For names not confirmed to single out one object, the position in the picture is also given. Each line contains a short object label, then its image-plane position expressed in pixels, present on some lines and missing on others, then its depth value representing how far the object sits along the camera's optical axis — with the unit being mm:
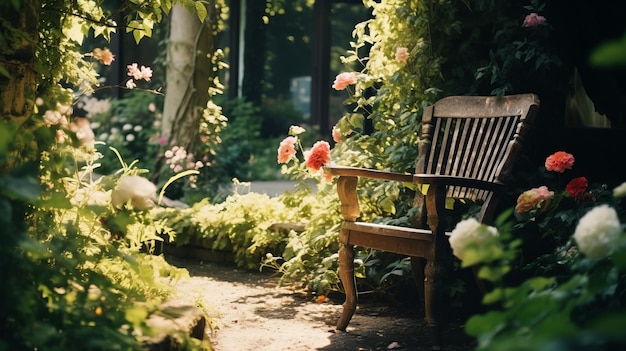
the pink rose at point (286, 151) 4582
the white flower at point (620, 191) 2184
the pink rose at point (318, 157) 4180
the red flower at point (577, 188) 3556
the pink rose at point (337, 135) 4770
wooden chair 3379
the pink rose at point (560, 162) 3719
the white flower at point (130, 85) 3858
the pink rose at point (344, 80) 4484
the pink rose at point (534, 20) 4008
